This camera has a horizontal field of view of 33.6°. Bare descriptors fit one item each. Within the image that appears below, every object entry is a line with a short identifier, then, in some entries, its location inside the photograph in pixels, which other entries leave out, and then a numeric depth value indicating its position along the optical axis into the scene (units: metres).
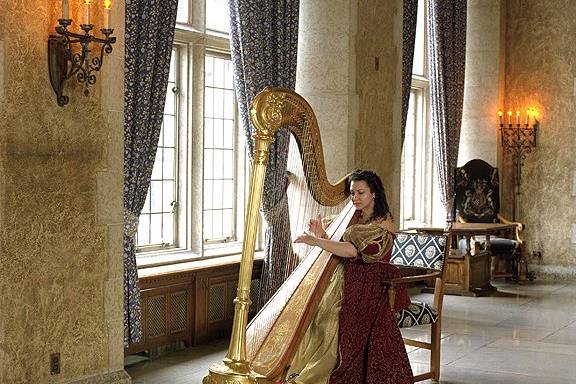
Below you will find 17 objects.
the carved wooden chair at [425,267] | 5.27
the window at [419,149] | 10.03
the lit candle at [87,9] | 4.29
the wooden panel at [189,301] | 5.88
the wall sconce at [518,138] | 10.70
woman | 4.80
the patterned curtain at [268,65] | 6.24
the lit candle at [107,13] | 4.39
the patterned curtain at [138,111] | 5.23
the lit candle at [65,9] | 4.22
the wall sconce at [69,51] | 4.24
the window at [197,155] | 6.65
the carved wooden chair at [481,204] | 10.06
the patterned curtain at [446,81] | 9.37
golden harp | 3.79
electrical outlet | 4.41
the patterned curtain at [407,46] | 8.35
